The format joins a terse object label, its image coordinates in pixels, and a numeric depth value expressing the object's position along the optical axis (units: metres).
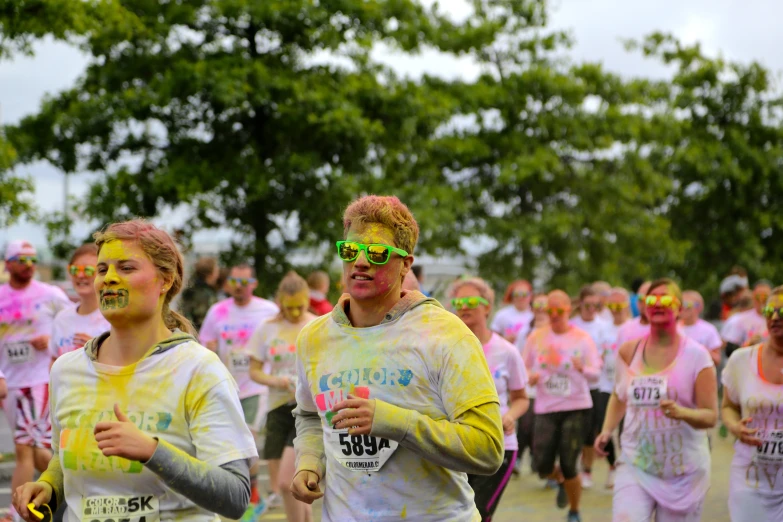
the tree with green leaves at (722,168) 33.41
